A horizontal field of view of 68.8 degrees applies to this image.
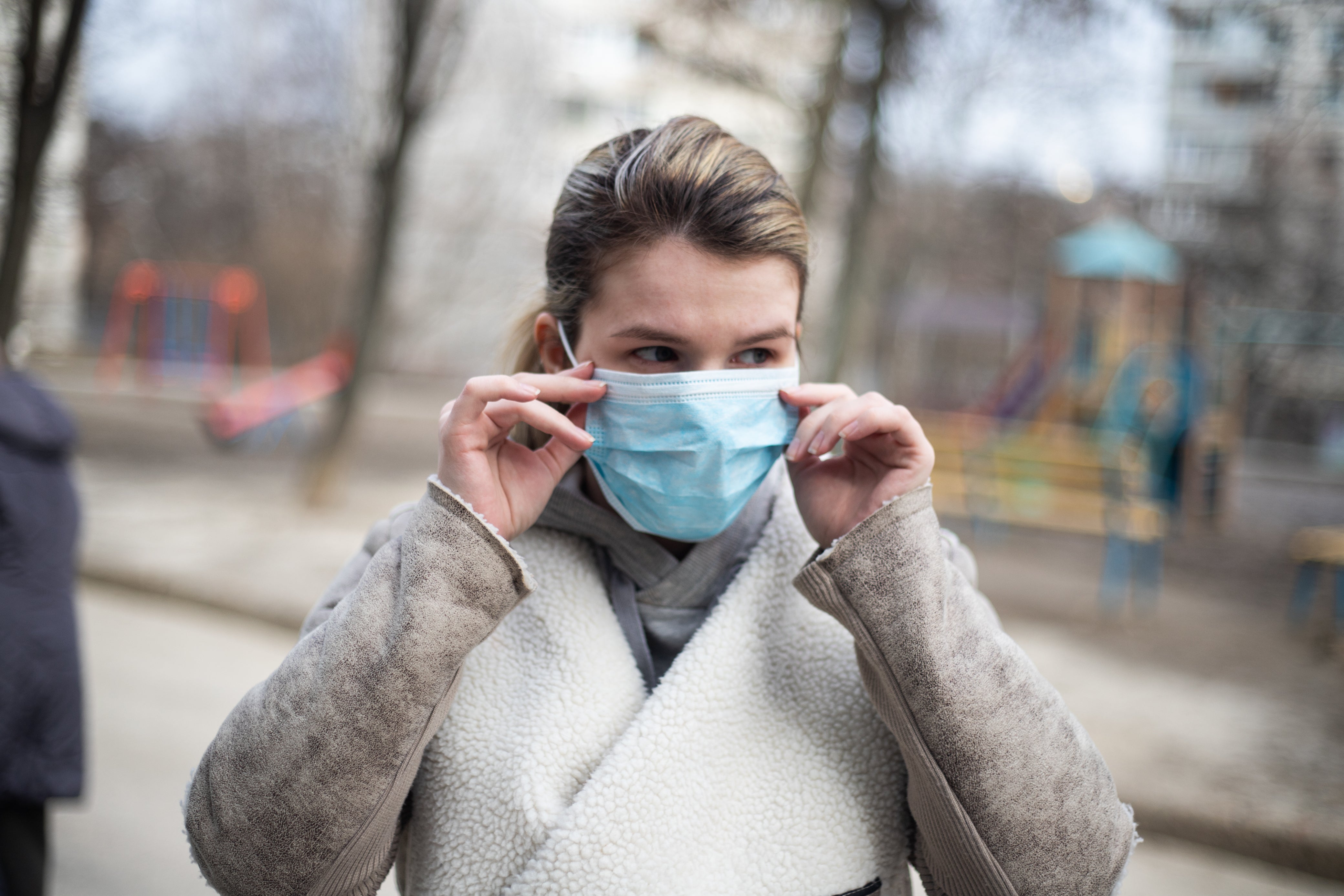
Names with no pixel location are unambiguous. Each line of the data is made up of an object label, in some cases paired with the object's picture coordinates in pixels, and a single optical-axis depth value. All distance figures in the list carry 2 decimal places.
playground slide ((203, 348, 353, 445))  11.60
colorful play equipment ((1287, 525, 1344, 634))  6.30
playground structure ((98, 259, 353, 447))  12.25
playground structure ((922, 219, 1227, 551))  8.11
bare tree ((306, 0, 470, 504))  7.97
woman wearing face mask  1.27
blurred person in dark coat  2.46
